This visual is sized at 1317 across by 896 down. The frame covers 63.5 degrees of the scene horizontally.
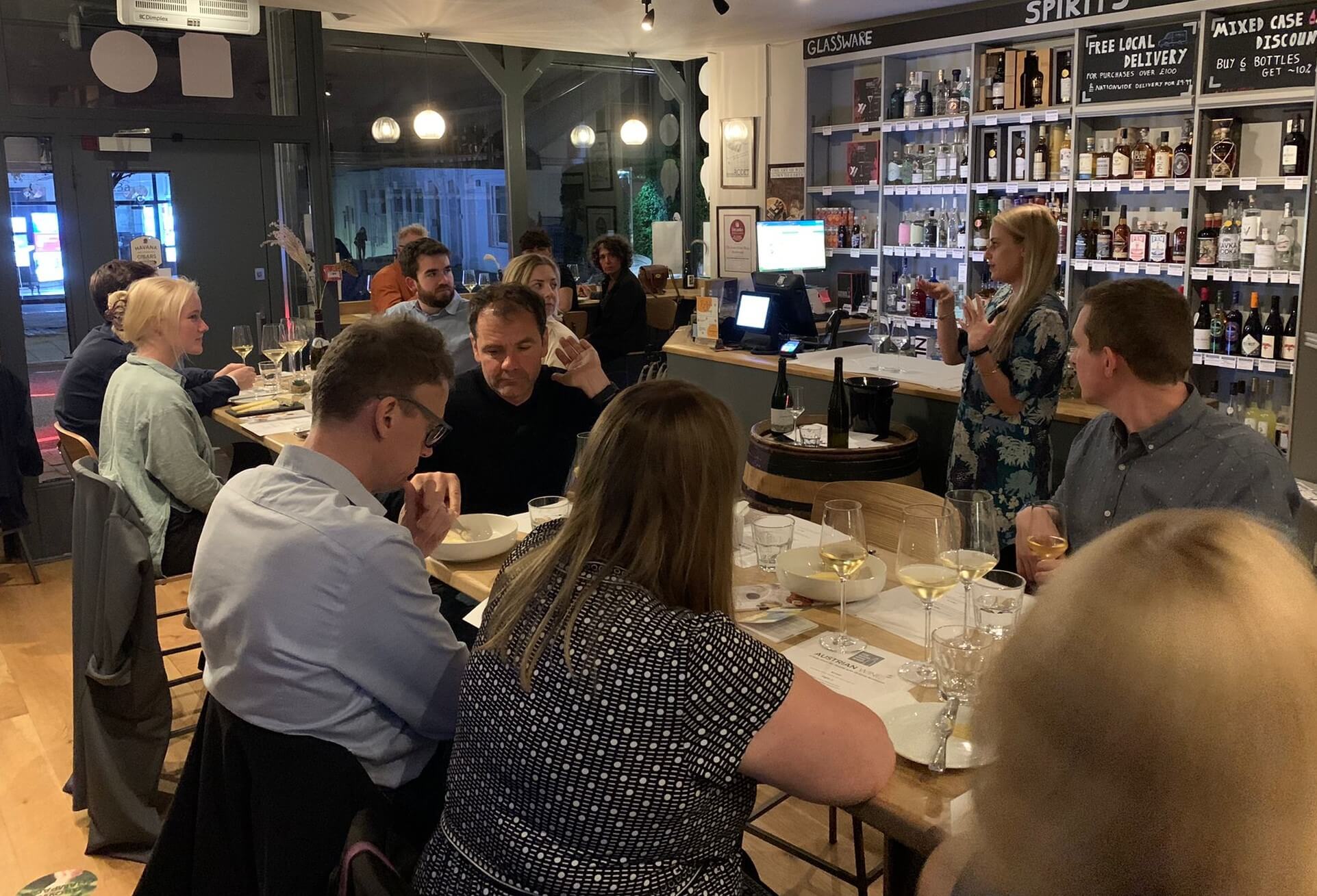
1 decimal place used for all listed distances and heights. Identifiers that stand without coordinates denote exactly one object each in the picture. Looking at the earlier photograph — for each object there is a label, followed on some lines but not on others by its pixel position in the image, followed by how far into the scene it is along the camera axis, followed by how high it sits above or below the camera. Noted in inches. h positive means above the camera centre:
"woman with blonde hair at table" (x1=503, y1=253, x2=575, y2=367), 193.2 -1.4
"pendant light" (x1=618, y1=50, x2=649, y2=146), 424.8 +53.6
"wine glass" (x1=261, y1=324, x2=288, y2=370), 199.8 -13.7
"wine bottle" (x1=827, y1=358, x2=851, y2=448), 154.3 -22.3
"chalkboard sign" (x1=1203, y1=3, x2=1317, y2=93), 200.4 +40.4
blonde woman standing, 148.2 -14.6
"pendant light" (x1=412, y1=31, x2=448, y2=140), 375.9 +50.8
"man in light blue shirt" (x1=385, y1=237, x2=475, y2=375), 209.0 -4.3
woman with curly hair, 287.7 -11.9
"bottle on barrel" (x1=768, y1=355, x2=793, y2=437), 159.8 -22.8
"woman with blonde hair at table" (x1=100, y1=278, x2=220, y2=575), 138.3 -21.9
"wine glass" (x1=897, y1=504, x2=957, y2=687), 73.3 -20.3
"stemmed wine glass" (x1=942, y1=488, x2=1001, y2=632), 73.6 -19.0
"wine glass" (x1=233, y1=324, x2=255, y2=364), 192.2 -12.5
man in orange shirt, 274.8 -5.0
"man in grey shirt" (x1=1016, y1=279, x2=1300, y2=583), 89.0 -14.6
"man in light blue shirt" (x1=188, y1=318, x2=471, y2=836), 65.8 -22.0
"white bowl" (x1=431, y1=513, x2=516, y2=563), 99.0 -25.9
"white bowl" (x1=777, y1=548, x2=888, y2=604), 85.7 -25.4
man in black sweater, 125.6 -16.9
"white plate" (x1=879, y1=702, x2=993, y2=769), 61.1 -27.7
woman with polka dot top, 51.8 -21.8
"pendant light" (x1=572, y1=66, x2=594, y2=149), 425.7 +52.2
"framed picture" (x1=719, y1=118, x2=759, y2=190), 347.3 +37.2
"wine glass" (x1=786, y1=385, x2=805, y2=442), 160.6 -21.8
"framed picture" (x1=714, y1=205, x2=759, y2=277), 357.1 +9.0
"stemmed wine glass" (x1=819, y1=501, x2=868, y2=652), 77.4 -20.5
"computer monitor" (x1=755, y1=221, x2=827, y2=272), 288.7 +6.0
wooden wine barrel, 151.5 -28.9
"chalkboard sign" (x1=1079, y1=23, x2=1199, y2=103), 221.6 +42.3
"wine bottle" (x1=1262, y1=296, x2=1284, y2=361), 215.0 -14.8
